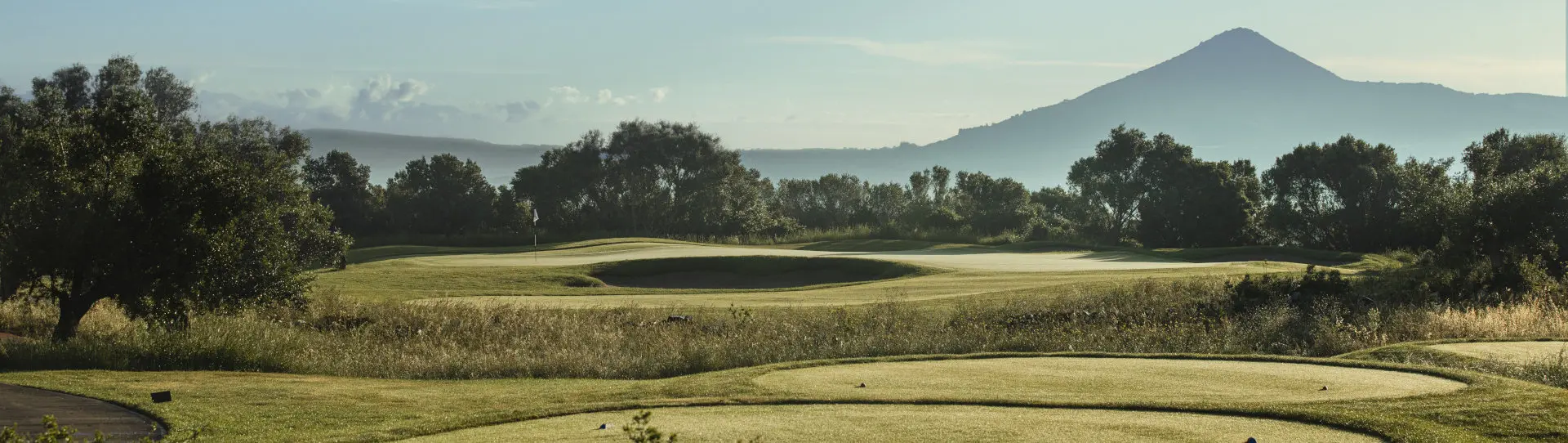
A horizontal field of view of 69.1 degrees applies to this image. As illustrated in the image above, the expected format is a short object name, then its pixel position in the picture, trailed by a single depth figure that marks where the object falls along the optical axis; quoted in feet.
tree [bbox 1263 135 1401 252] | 175.11
